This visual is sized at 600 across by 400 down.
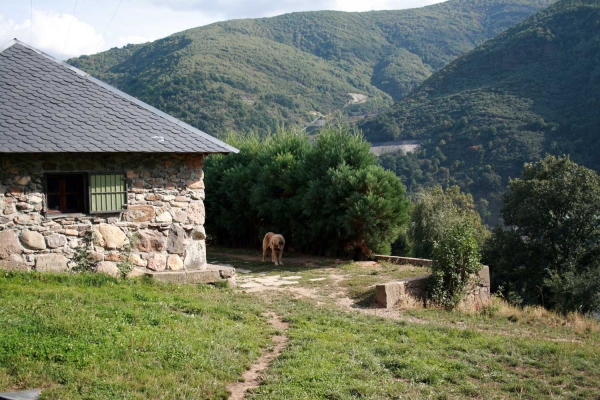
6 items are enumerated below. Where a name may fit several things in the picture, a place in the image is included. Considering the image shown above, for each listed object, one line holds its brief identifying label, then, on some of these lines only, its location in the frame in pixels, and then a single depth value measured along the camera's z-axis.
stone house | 9.56
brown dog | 14.85
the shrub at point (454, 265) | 10.84
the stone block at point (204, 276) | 10.33
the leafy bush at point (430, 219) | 25.89
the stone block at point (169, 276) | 10.07
